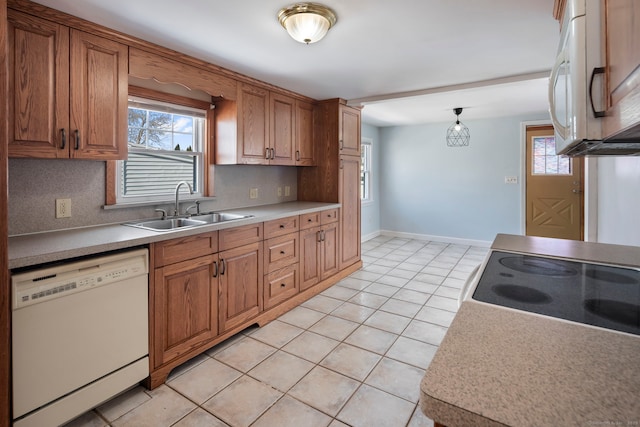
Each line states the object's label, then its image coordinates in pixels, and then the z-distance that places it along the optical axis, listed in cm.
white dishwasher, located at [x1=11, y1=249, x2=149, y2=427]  148
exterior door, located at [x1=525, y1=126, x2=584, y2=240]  507
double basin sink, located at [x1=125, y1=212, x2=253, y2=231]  245
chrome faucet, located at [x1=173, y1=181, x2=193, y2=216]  261
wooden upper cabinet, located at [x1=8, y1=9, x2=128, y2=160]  168
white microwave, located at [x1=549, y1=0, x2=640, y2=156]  66
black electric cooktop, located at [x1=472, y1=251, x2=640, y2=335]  92
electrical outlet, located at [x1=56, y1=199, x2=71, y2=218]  205
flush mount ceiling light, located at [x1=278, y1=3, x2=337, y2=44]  181
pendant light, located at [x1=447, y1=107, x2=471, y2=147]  568
